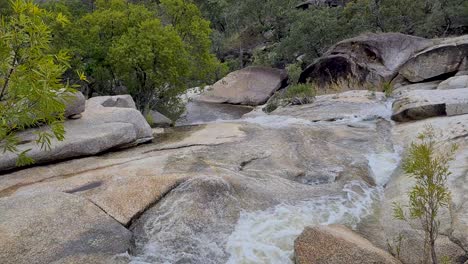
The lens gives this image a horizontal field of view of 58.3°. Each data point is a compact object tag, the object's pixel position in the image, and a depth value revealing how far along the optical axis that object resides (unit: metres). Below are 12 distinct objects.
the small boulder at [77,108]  9.27
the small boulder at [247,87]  25.66
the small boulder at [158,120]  15.17
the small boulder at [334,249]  4.59
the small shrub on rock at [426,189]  4.45
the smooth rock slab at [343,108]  12.29
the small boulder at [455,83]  14.39
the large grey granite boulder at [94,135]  7.99
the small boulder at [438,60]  17.83
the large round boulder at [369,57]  20.38
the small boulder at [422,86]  16.89
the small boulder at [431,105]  9.99
